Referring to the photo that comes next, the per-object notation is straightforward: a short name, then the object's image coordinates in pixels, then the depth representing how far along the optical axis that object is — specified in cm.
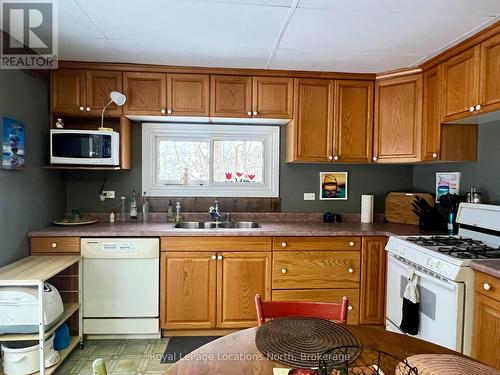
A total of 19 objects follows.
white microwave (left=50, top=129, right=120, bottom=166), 261
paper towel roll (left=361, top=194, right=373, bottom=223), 317
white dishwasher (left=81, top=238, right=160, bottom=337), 248
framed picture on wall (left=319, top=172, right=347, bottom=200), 329
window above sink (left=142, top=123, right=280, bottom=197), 312
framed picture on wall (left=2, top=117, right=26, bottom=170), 215
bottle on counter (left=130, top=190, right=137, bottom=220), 304
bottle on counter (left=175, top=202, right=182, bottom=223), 305
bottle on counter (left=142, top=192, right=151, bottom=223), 308
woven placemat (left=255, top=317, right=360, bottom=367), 99
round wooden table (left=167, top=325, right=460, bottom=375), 95
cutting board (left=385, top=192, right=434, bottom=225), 305
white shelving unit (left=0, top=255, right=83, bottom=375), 187
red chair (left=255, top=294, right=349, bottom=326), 136
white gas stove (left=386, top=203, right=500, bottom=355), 182
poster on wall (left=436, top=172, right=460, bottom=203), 276
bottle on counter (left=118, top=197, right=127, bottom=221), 308
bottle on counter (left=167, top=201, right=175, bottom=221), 309
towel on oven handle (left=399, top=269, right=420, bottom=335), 212
